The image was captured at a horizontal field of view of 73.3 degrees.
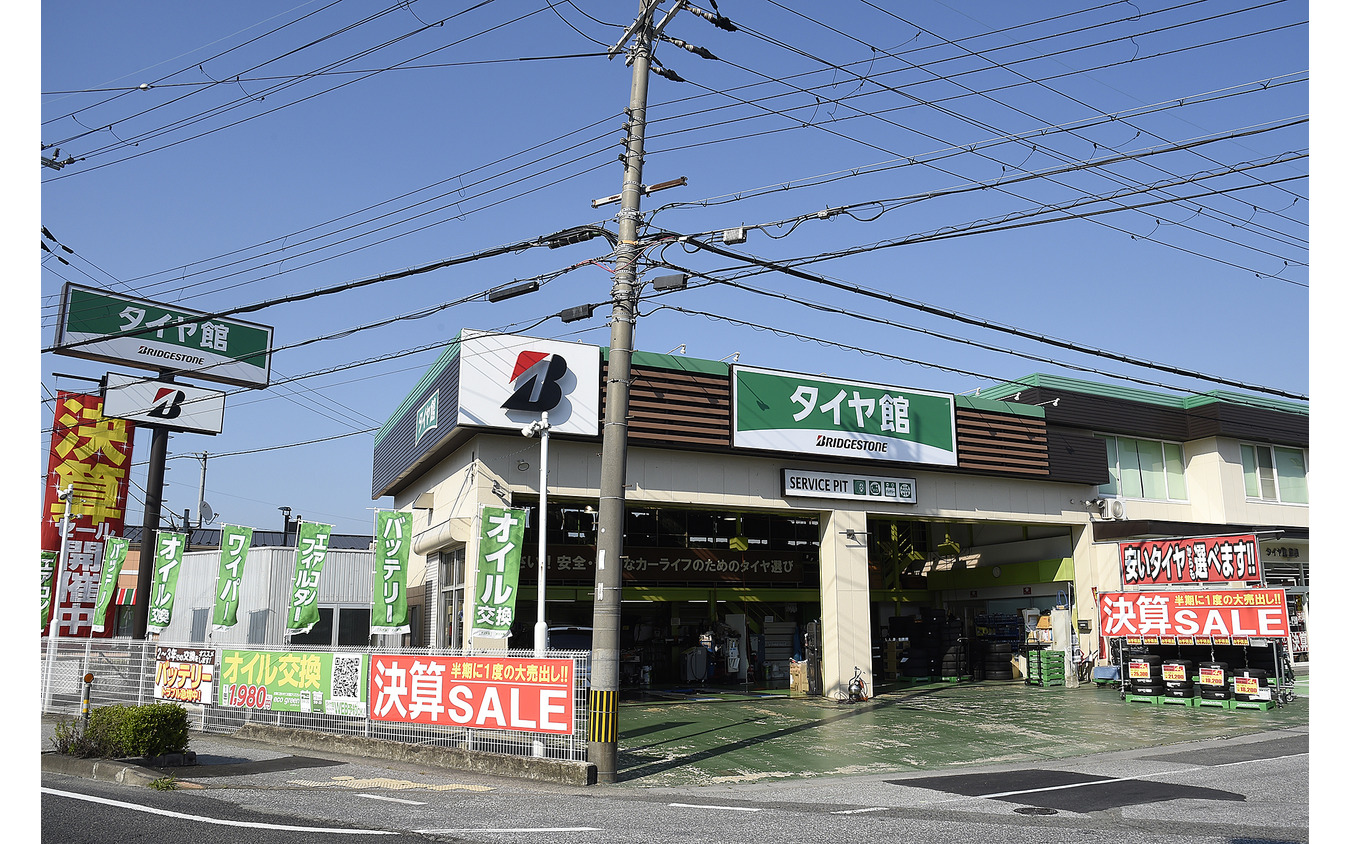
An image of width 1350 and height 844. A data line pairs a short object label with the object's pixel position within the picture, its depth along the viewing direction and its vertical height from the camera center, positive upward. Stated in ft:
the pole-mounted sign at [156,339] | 78.23 +22.33
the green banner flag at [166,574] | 71.77 +0.75
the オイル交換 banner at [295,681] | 50.37 -5.67
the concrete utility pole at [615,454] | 41.19 +6.41
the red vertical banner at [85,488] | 85.97 +9.00
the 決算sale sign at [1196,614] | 64.23 -1.60
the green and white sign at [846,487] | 74.95 +8.56
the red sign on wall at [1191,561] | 69.05 +2.45
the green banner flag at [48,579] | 84.43 +0.34
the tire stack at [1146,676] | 71.41 -6.58
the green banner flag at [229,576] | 65.36 +0.58
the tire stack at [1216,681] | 66.49 -6.46
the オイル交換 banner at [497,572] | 50.11 +0.80
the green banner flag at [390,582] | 58.75 +0.23
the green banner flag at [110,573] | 78.28 +0.87
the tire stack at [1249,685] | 64.08 -6.32
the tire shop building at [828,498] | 66.80 +7.87
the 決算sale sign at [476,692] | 41.88 -5.09
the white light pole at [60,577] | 68.80 +0.46
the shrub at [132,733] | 43.09 -7.08
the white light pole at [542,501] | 48.24 +4.88
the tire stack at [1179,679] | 69.47 -6.58
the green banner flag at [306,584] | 60.54 +0.06
